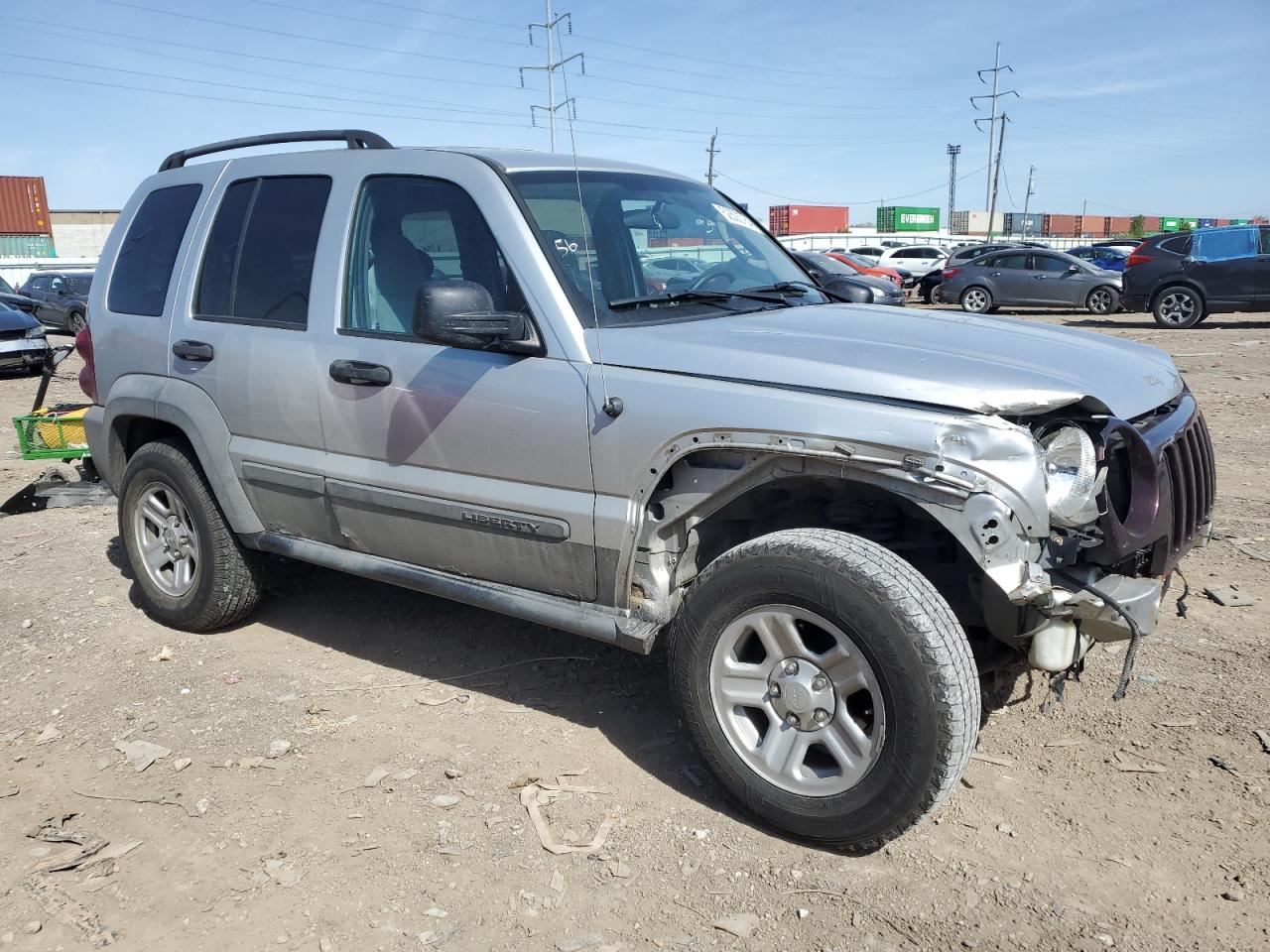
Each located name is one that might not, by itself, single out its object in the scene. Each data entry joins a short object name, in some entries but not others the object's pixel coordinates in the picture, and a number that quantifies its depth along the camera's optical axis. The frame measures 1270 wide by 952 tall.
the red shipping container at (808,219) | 73.88
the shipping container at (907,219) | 77.06
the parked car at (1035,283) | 20.22
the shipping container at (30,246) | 51.34
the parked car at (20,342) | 15.26
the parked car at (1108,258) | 29.50
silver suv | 2.75
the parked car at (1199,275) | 16.27
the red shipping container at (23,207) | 50.53
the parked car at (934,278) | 23.67
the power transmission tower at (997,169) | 61.73
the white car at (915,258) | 33.50
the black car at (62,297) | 23.31
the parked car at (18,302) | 17.47
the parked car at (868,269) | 24.77
